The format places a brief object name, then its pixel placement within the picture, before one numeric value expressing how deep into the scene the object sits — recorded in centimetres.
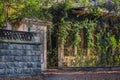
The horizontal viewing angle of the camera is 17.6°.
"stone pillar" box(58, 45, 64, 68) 2638
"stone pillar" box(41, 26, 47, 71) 2492
